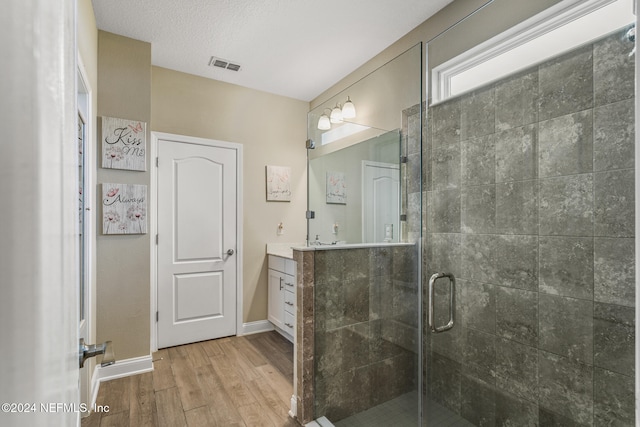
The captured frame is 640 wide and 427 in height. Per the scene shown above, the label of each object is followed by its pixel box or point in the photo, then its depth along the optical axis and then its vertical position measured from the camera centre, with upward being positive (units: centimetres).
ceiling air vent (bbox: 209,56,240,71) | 301 +145
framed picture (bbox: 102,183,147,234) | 253 +2
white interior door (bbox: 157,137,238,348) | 312 -30
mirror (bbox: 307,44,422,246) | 185 +34
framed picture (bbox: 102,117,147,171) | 252 +56
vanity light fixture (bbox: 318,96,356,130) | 210 +67
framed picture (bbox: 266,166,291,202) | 371 +34
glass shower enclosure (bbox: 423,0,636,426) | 121 -3
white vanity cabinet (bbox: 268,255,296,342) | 316 -86
